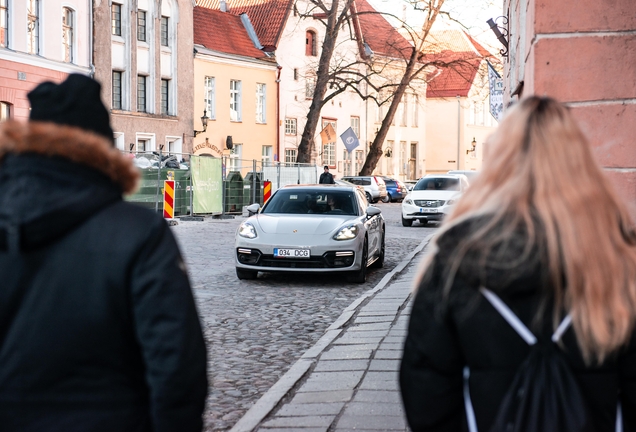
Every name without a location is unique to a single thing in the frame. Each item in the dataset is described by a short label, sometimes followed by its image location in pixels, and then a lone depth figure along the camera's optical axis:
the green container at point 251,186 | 31.36
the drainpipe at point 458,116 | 72.10
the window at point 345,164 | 59.05
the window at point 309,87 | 53.06
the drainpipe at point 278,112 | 50.28
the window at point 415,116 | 68.21
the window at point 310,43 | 54.42
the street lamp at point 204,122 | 43.34
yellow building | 44.71
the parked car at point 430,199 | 26.25
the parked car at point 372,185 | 44.78
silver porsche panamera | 12.45
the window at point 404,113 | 66.75
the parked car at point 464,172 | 32.53
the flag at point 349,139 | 31.25
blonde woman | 2.22
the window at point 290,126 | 51.55
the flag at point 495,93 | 14.23
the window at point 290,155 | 51.47
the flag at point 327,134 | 32.41
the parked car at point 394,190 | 49.00
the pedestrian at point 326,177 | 32.09
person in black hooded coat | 2.30
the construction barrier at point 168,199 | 23.08
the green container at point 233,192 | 29.80
